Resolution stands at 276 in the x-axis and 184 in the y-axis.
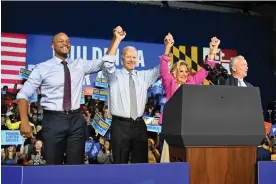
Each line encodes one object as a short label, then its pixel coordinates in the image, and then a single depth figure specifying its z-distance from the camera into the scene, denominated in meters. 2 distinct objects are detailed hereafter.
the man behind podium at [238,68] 2.30
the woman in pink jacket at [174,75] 2.41
